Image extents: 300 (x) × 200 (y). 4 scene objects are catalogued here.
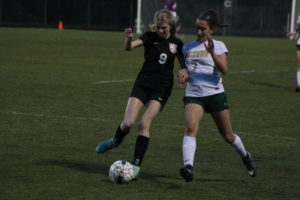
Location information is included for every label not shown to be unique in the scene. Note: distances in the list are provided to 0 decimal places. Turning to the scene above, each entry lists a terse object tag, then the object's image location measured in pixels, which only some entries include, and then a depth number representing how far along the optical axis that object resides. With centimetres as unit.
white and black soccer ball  1705
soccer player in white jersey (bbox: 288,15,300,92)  3808
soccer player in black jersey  1820
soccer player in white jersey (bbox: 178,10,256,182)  1700
